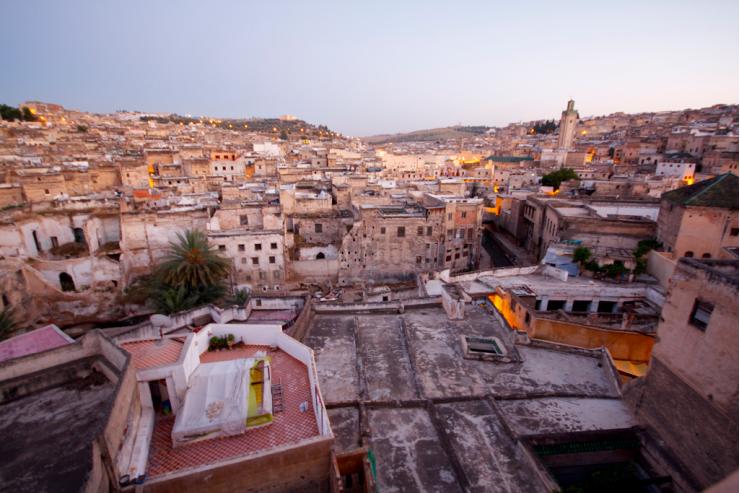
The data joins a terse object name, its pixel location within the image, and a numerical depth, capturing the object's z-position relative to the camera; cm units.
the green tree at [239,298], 2304
